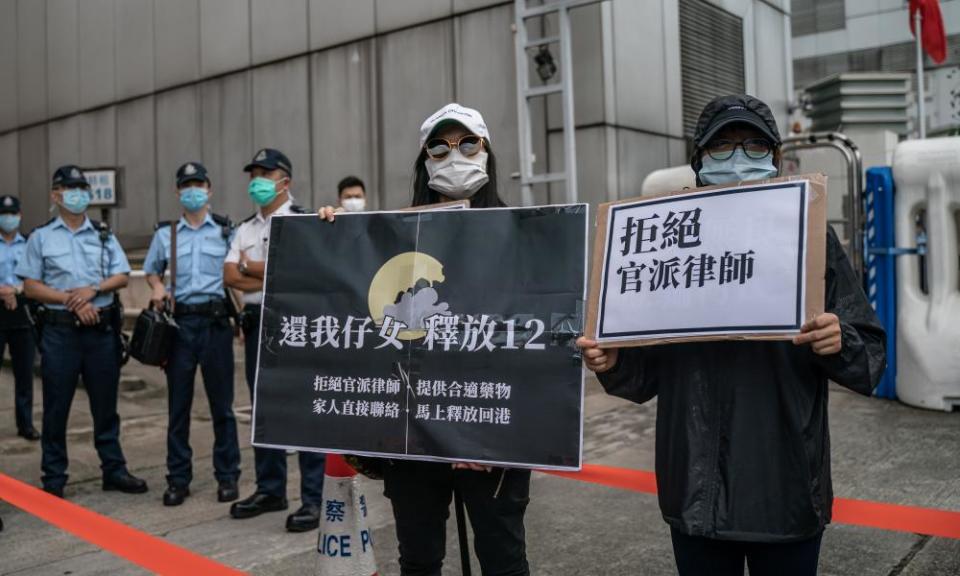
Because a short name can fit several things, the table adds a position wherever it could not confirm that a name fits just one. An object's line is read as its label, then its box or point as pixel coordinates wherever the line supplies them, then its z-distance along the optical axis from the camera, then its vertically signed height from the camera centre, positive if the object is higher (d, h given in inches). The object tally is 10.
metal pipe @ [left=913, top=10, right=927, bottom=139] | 618.5 +182.8
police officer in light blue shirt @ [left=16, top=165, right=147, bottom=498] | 216.2 -2.3
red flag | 668.1 +205.6
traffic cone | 126.8 -33.7
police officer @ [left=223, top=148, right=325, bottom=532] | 191.6 +5.6
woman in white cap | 103.9 -23.5
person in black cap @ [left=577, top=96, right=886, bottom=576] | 82.4 -13.0
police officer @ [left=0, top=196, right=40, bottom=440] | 296.0 -3.4
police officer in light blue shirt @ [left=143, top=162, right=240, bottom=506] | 213.2 -10.7
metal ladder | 369.1 +92.8
